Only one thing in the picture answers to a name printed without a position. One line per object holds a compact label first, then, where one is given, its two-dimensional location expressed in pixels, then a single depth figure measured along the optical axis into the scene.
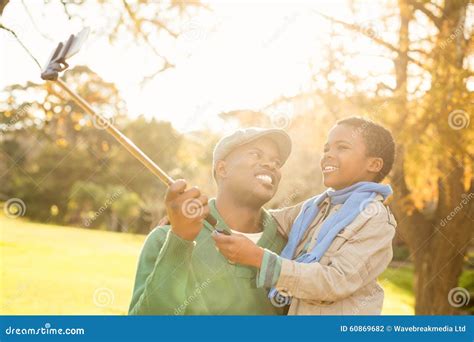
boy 2.83
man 2.77
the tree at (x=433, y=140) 6.20
